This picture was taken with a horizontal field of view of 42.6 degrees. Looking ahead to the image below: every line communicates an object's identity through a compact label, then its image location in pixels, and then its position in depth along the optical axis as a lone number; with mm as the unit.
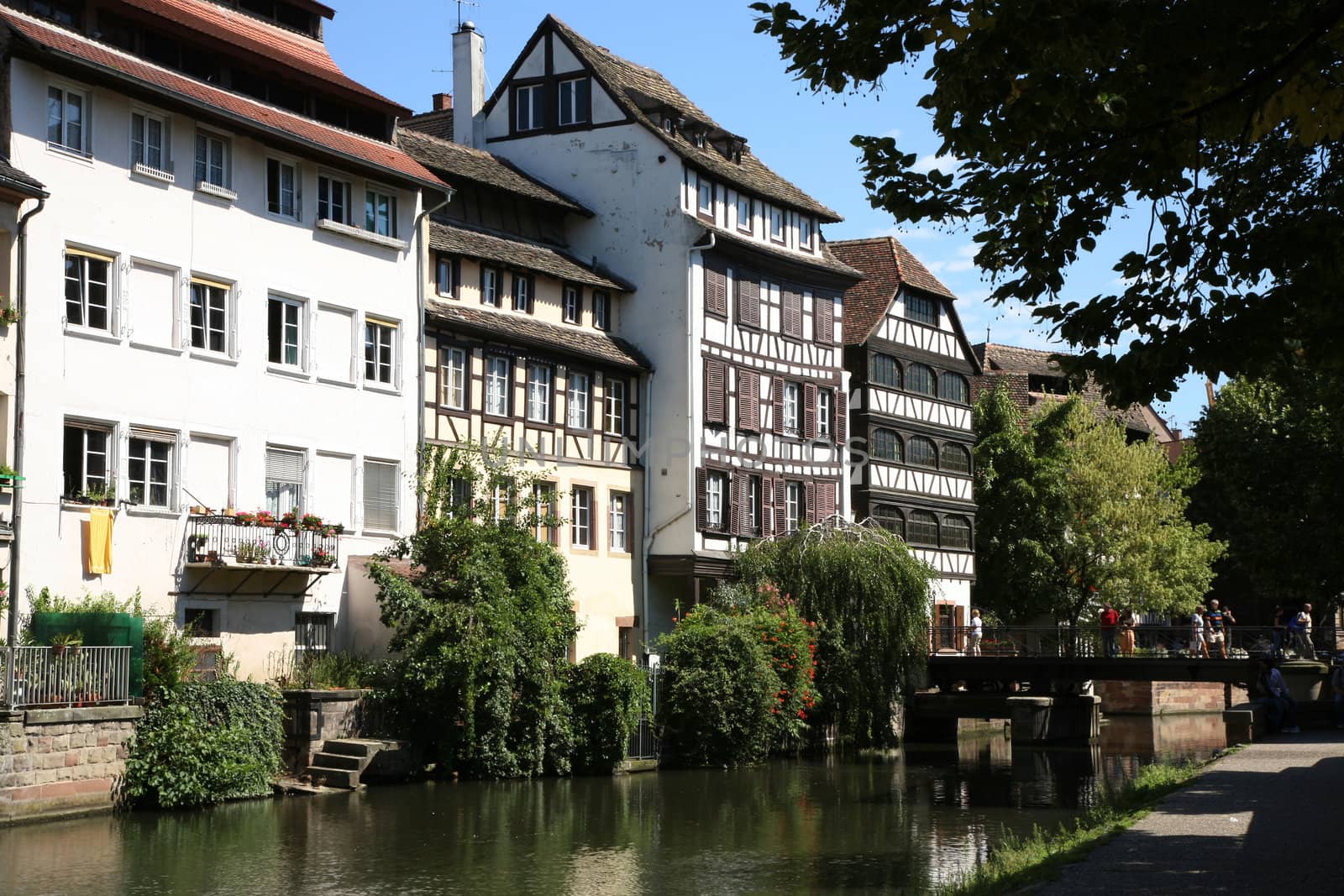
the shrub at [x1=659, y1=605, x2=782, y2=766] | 33750
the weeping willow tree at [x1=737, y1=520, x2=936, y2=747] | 38156
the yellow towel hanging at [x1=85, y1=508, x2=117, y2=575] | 26781
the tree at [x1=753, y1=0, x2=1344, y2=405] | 9945
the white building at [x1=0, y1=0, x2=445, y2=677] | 26875
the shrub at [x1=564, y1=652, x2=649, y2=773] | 31594
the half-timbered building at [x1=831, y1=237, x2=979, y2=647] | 48562
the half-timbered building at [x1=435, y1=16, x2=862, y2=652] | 41469
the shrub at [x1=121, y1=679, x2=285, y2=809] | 25328
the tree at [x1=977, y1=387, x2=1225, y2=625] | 56031
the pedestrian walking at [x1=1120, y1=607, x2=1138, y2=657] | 42594
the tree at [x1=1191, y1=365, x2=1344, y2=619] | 38656
